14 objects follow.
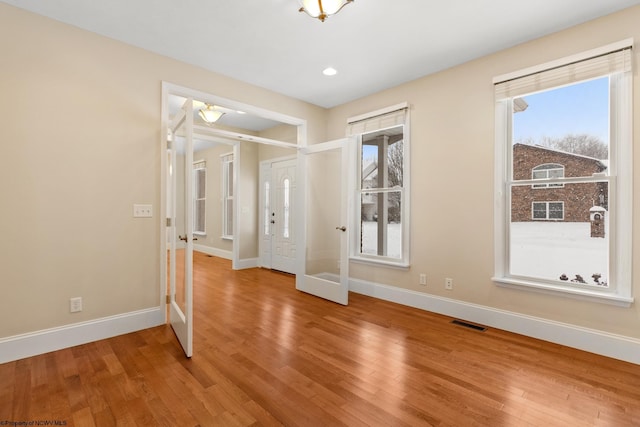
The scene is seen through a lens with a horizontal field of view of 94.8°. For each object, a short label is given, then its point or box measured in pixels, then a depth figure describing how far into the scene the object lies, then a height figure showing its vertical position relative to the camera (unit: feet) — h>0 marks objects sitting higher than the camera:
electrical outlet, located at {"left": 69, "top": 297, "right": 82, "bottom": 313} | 8.66 -2.72
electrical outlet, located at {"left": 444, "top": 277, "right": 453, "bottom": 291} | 11.25 -2.65
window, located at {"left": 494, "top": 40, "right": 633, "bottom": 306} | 8.04 +1.21
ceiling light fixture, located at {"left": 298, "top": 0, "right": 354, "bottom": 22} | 7.22 +5.17
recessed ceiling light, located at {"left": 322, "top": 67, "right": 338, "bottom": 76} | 11.41 +5.63
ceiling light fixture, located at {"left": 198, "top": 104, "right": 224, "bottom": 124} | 14.07 +4.86
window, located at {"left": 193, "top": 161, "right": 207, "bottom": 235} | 25.27 +1.43
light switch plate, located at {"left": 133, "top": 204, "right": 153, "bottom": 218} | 9.79 +0.07
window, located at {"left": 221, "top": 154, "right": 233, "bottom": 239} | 22.49 +1.36
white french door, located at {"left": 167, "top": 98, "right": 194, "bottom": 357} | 7.96 -0.42
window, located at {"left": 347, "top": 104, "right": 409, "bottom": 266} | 12.73 +1.25
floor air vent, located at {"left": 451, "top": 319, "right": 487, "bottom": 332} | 9.95 -3.85
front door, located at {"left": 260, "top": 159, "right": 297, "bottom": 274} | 17.79 -0.08
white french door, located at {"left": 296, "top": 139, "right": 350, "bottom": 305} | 12.82 -0.30
